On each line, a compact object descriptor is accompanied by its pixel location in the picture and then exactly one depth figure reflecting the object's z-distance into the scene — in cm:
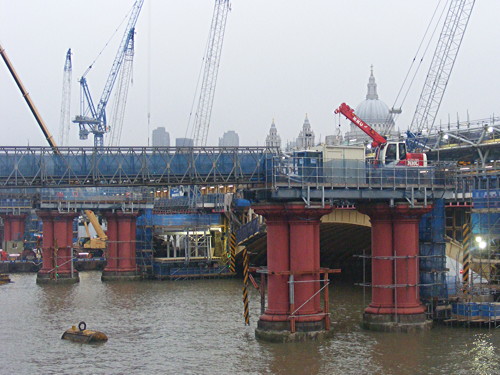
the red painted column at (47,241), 9394
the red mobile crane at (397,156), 6150
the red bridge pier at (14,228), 12312
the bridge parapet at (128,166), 5781
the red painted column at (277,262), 5042
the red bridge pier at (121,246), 9538
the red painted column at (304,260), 5031
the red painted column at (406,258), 5356
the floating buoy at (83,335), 5197
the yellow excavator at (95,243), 12176
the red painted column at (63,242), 9394
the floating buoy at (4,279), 9312
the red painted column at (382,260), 5391
